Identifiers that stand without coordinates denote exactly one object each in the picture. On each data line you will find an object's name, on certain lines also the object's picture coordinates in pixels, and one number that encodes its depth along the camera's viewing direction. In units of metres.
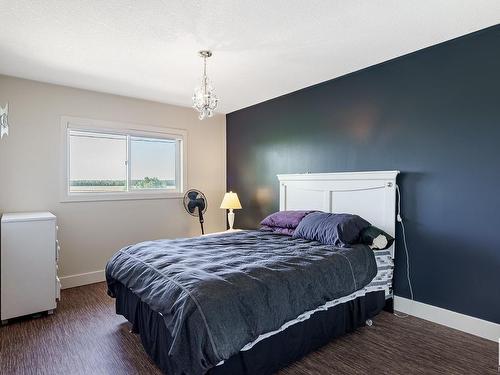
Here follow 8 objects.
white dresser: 2.70
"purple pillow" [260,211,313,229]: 3.30
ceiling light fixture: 2.63
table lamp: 4.39
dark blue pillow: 2.68
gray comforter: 1.58
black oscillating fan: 4.26
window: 3.74
